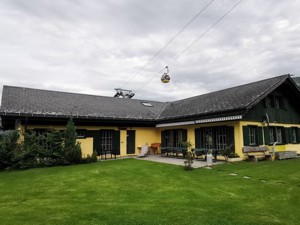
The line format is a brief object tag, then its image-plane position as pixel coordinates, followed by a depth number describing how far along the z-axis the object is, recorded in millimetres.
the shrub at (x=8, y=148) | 10836
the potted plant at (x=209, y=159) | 11086
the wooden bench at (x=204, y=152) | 12741
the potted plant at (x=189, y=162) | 10016
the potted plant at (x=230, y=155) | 11977
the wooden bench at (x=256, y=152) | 12254
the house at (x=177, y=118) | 12797
